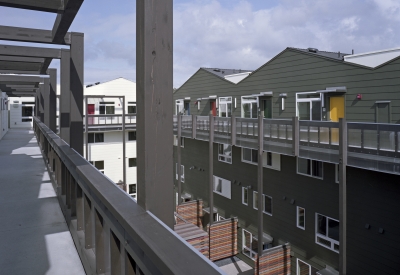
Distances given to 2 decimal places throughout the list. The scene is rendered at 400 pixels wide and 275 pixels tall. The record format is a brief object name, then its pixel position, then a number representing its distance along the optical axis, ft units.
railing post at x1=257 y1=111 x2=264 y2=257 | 31.17
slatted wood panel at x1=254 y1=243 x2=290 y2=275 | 33.09
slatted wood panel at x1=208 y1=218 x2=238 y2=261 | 38.09
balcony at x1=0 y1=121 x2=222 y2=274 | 3.07
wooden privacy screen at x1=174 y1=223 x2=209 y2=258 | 35.85
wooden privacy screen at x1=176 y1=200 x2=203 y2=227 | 50.16
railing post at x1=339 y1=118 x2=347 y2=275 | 22.91
